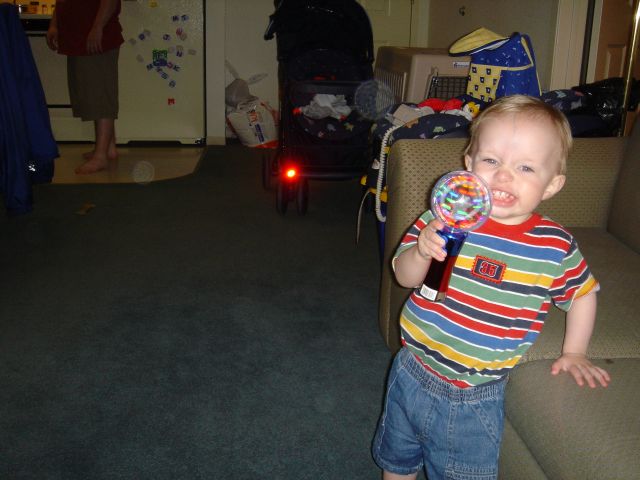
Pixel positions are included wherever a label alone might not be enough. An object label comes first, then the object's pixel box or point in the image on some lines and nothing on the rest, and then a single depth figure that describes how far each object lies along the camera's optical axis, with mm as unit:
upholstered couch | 913
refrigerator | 5020
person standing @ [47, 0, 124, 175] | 3834
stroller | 2973
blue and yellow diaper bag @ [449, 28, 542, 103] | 1935
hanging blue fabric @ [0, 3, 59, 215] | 2516
